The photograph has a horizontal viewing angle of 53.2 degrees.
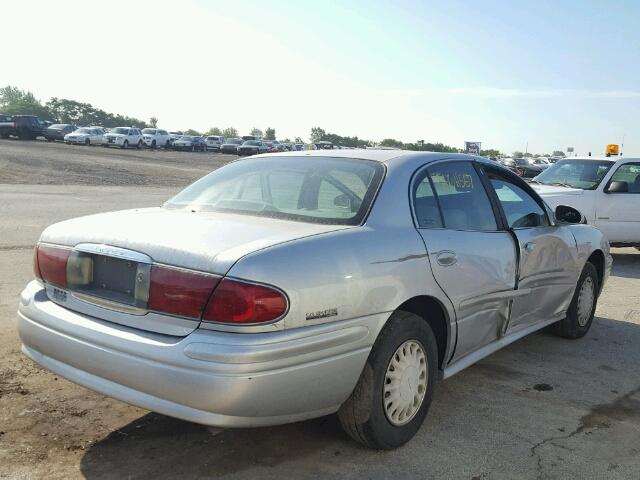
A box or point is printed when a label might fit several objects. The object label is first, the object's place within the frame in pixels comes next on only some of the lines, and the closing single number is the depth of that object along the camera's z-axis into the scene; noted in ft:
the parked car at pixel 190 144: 180.75
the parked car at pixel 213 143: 191.93
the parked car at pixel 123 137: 151.83
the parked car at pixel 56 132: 152.56
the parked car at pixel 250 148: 180.45
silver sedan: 8.84
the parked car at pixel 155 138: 166.50
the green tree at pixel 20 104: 323.78
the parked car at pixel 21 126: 146.41
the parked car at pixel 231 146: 186.29
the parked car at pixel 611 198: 32.58
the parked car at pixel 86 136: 148.68
